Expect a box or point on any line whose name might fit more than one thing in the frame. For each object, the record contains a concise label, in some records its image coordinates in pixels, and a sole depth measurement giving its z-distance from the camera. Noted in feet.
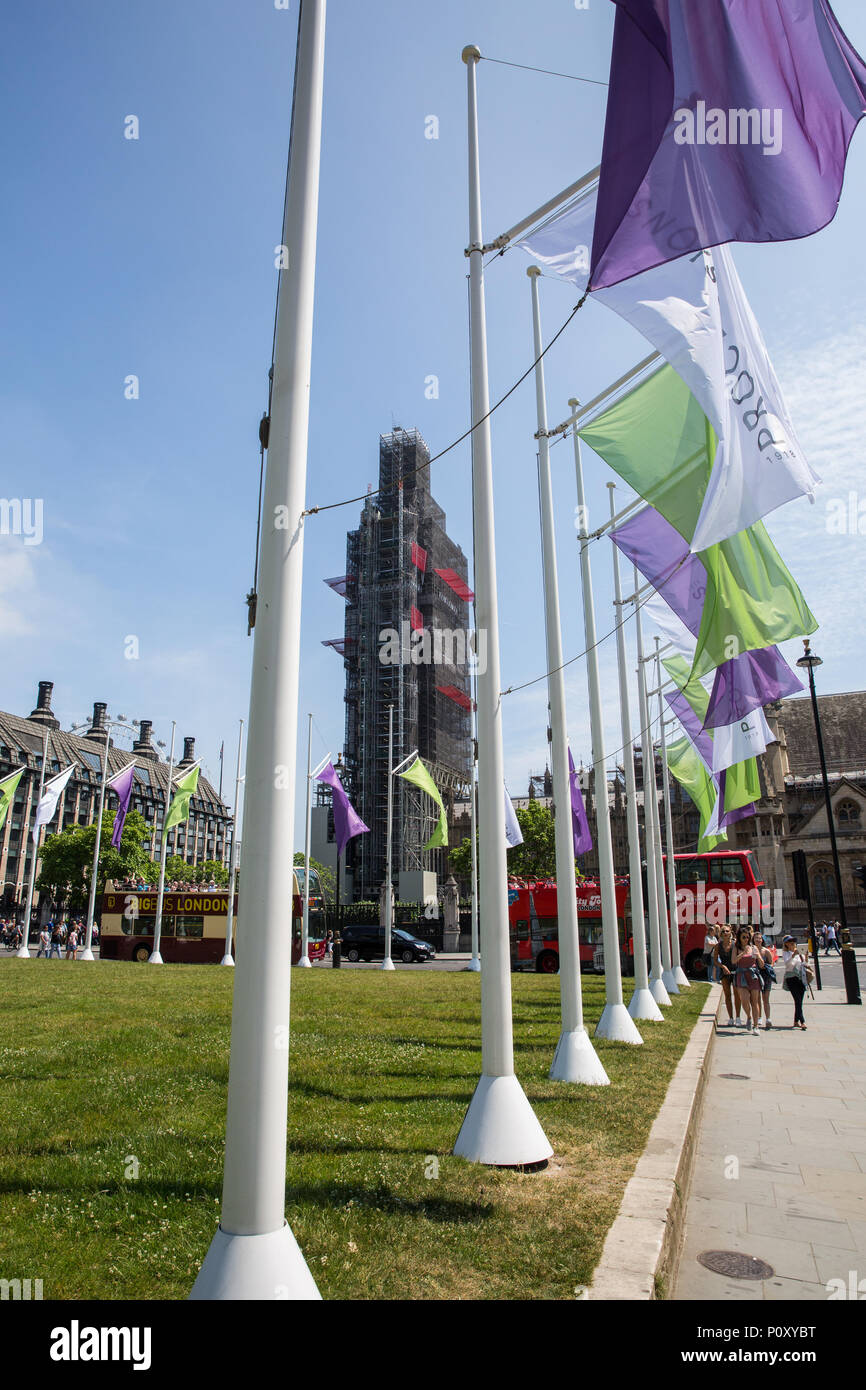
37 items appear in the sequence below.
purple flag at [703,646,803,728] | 38.55
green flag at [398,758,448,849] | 90.33
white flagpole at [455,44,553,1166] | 22.30
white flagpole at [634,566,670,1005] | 67.05
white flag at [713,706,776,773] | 50.16
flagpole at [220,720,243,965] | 125.29
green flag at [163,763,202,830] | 118.42
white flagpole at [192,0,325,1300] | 11.92
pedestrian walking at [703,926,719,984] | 78.07
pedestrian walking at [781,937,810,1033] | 59.98
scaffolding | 254.27
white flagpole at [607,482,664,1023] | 53.62
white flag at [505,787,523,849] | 63.67
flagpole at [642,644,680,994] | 75.20
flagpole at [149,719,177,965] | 129.18
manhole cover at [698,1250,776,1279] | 17.84
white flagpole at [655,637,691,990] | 87.66
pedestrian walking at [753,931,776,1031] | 61.16
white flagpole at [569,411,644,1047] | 43.27
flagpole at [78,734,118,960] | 139.33
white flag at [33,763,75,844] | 115.14
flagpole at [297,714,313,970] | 124.02
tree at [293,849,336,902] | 281.74
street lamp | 78.79
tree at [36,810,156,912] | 231.09
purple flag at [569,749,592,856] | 55.57
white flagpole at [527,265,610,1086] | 32.86
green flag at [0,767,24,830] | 115.65
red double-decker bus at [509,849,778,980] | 113.50
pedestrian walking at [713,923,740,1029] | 67.92
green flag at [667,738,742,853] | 70.08
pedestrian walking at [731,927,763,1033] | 57.16
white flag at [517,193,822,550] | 24.43
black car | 158.30
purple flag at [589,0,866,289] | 18.61
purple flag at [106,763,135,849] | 112.98
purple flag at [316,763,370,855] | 104.69
